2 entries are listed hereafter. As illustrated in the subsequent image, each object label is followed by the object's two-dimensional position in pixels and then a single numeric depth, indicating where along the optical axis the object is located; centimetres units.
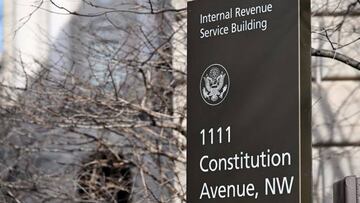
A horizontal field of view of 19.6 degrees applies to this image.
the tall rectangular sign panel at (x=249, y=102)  639
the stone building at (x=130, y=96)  1447
